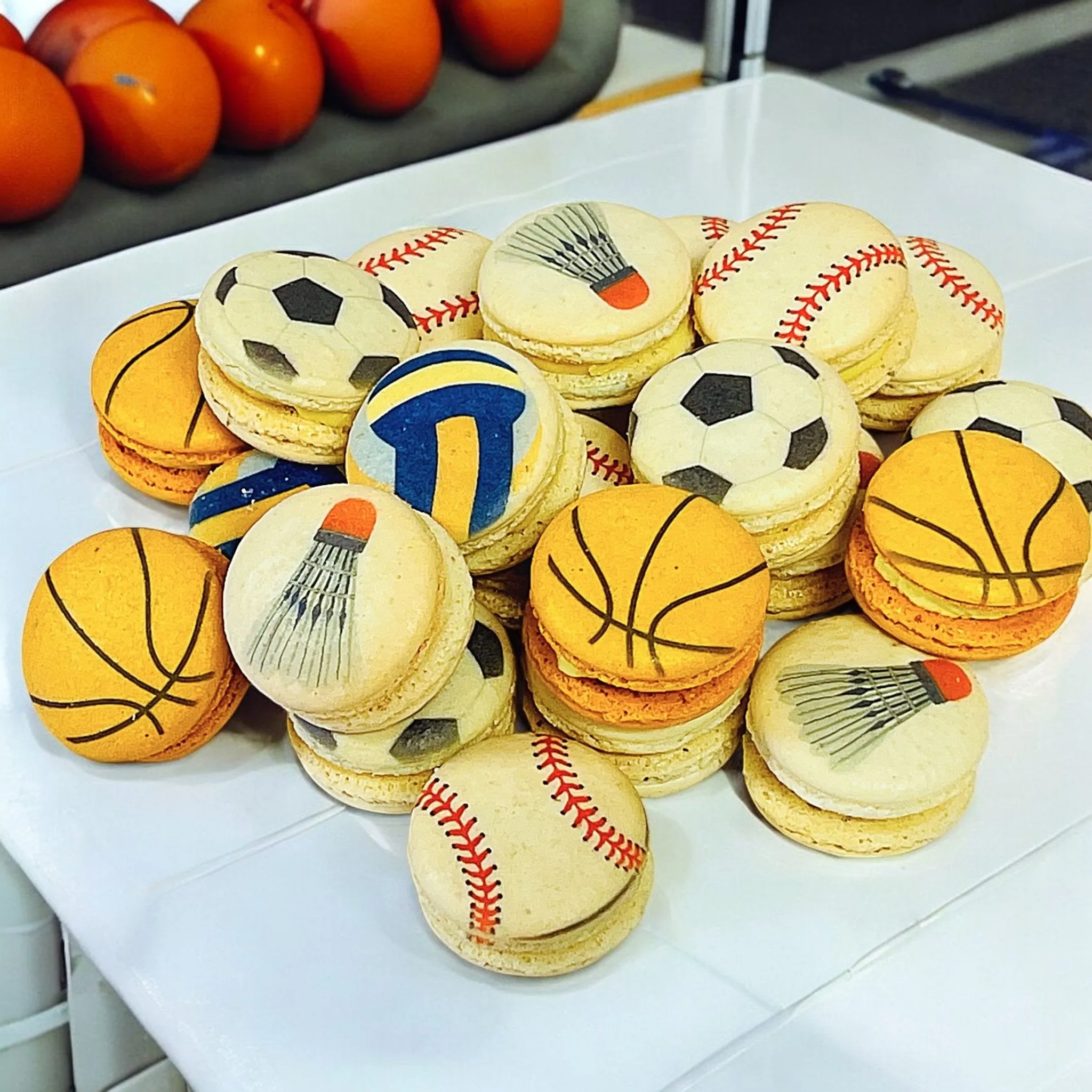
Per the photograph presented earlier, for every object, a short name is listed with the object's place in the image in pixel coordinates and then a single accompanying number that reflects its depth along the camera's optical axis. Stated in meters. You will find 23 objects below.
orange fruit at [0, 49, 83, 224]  0.60
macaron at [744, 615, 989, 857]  0.42
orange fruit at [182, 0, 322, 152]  0.66
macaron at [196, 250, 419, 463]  0.46
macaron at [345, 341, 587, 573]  0.44
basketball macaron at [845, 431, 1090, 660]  0.44
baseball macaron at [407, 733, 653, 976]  0.40
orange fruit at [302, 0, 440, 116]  0.68
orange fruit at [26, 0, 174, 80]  0.65
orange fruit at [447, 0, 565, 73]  0.73
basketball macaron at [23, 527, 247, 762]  0.44
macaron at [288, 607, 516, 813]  0.43
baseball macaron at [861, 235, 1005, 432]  0.50
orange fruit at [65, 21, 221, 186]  0.63
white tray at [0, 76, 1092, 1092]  0.40
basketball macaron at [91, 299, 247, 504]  0.49
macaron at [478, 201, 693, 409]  0.47
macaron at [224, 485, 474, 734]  0.42
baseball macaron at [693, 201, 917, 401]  0.48
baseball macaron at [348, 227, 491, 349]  0.51
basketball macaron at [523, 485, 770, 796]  0.42
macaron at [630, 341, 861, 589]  0.45
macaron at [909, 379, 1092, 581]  0.48
